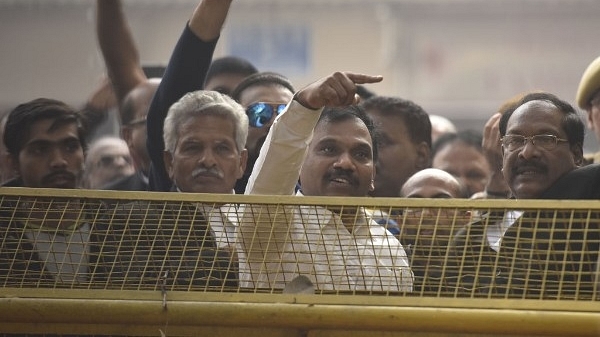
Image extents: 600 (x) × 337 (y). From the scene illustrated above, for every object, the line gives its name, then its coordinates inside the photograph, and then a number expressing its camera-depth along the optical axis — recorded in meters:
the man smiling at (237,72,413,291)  8.61
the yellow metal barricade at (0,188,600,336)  7.90
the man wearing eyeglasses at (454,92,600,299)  8.23
